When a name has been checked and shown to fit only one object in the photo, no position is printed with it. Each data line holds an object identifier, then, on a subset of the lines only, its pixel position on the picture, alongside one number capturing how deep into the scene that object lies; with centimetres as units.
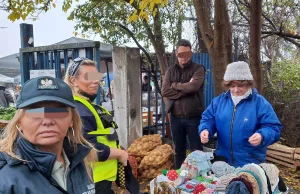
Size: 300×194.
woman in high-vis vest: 203
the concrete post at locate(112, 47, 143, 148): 450
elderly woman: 232
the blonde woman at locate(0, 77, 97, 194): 114
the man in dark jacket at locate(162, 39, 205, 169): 375
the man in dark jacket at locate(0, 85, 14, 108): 1004
